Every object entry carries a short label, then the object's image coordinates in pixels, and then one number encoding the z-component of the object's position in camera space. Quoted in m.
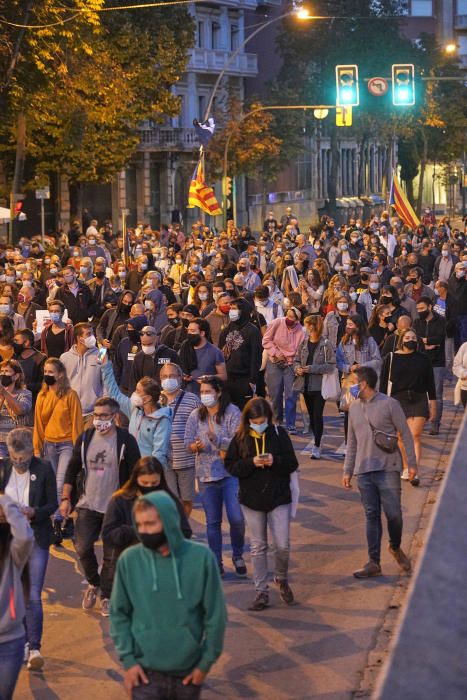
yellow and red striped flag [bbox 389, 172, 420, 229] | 42.00
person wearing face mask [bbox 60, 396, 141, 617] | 9.62
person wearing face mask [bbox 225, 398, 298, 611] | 9.79
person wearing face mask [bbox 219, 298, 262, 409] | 15.61
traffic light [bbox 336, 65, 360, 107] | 32.69
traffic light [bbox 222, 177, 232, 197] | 48.62
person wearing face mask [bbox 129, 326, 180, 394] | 14.10
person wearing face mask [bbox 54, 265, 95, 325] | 20.97
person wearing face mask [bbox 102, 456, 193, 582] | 7.91
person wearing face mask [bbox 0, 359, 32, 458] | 11.67
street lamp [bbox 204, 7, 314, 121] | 43.73
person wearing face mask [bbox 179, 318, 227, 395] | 14.38
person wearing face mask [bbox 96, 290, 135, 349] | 17.89
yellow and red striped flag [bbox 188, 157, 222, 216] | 36.78
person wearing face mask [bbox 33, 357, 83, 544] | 11.26
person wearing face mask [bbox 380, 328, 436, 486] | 14.02
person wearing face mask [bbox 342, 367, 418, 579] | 10.49
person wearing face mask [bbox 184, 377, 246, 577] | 10.74
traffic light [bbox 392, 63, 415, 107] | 33.28
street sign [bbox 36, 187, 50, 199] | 42.38
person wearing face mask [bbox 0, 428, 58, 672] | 8.71
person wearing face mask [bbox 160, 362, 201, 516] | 11.16
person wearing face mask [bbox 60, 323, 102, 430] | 13.00
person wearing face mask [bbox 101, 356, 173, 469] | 10.69
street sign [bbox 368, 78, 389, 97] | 35.41
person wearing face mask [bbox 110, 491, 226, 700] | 5.70
